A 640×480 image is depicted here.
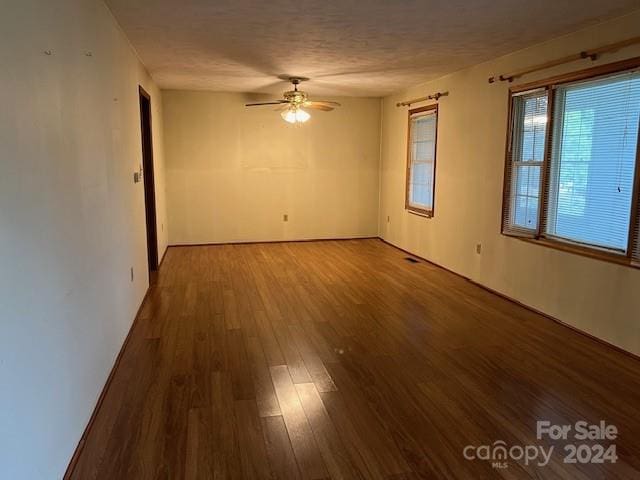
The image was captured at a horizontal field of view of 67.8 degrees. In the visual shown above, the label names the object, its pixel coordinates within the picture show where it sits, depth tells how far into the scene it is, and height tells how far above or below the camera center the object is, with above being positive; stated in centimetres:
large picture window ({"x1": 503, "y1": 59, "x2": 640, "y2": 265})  340 +5
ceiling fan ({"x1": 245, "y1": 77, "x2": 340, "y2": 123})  594 +75
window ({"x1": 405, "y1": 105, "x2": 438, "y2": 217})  629 +10
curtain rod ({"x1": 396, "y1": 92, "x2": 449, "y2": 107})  590 +90
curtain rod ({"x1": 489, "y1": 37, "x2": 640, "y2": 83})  335 +87
